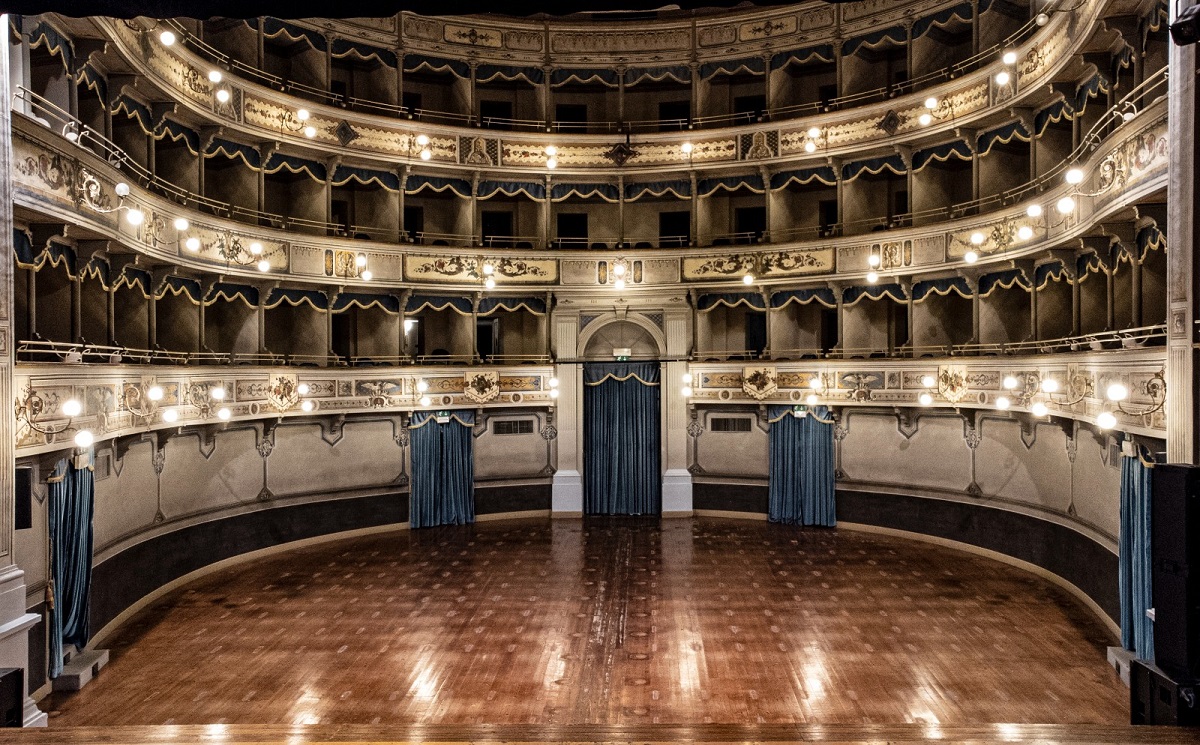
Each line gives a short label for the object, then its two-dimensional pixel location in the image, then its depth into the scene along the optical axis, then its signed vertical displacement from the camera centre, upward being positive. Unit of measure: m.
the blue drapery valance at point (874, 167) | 22.23 +5.28
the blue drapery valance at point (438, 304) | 23.69 +1.86
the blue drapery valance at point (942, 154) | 20.81 +5.28
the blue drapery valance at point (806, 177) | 23.47 +5.27
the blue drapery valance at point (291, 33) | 21.23 +8.60
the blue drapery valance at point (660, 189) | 24.88 +5.23
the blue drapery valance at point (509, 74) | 24.75 +8.58
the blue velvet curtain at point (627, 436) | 25.33 -1.96
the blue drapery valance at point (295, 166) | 21.13 +5.19
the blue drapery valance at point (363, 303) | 22.52 +1.85
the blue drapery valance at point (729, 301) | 24.61 +1.96
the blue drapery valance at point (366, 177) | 22.62 +5.18
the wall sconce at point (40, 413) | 10.56 -0.51
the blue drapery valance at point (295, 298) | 21.05 +1.86
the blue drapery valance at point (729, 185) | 24.41 +5.26
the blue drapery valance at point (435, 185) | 23.61 +5.19
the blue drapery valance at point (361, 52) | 22.94 +8.64
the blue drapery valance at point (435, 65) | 23.94 +8.61
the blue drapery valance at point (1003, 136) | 19.12 +5.24
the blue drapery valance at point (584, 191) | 24.92 +5.19
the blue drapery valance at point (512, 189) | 24.52 +5.19
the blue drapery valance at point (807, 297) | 23.44 +1.95
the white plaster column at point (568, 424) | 24.95 -1.58
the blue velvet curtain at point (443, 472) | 23.53 -2.82
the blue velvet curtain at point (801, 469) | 23.34 -2.77
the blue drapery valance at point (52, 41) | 12.63 +5.10
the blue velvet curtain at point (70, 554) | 12.30 -2.68
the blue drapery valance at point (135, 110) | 16.09 +5.09
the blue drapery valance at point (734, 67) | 24.52 +8.66
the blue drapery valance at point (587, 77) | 25.17 +8.60
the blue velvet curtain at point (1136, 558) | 11.81 -2.72
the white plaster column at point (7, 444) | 9.68 -0.79
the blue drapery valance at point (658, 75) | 25.06 +8.62
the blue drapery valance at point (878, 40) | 22.48 +8.72
